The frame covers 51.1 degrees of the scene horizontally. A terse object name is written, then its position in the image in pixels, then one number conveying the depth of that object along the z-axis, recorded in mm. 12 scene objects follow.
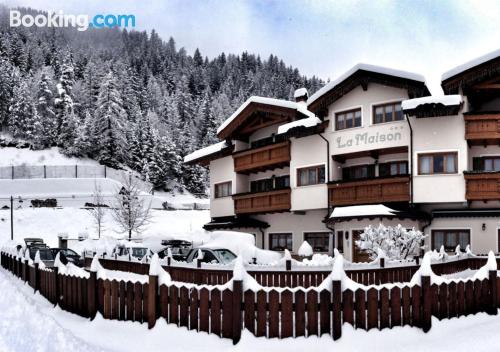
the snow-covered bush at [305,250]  25281
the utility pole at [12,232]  48594
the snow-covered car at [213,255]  19148
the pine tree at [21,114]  82250
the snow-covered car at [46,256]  24250
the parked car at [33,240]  42644
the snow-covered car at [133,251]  28422
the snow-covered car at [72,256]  25692
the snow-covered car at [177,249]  24348
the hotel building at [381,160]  25516
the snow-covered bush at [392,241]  20859
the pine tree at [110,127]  78625
